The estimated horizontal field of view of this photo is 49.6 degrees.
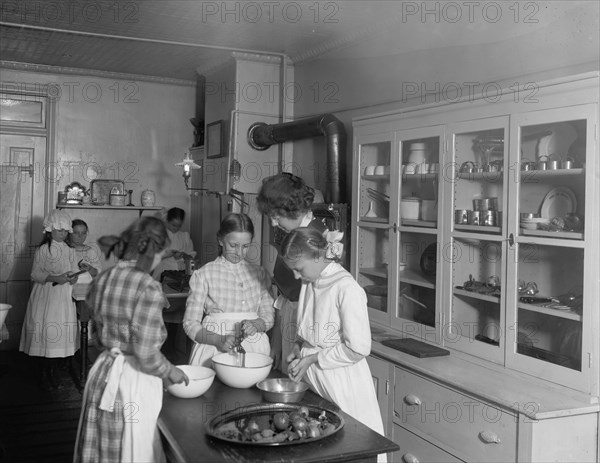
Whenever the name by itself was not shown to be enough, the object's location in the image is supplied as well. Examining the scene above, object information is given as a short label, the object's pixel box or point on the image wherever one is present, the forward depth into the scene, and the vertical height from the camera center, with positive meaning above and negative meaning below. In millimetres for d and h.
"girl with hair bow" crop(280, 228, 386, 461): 2961 -465
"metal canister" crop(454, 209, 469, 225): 3965 +118
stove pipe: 5680 +811
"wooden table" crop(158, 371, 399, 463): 2223 -760
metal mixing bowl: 2752 -690
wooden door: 7848 +185
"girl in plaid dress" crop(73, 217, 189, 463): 2566 -524
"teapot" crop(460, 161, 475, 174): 3934 +416
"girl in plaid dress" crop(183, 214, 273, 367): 3520 -358
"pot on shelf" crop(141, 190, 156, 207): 8281 +405
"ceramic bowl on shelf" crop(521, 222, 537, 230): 3461 +61
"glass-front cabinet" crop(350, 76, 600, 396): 3186 +35
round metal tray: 2343 -733
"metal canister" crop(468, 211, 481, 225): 3852 +110
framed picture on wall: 7375 +1059
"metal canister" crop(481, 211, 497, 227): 3752 +103
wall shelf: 7852 +270
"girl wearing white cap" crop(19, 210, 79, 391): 6312 -745
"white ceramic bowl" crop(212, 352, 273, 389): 2947 -648
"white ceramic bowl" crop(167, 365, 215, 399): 2801 -681
